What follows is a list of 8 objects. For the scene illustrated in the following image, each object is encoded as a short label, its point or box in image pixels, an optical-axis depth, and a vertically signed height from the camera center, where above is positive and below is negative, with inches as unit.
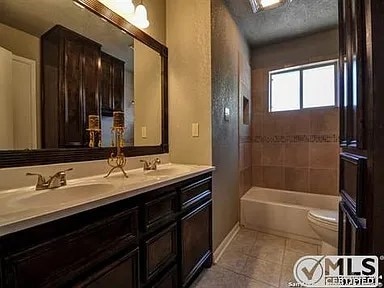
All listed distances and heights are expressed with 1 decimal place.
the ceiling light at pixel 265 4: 95.5 +58.3
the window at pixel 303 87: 126.0 +31.6
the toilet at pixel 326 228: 74.7 -28.7
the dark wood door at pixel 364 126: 29.8 +2.2
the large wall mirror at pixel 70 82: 46.4 +15.5
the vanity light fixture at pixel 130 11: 68.3 +41.1
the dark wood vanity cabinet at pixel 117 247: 28.0 -16.7
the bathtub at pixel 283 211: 103.5 -34.1
